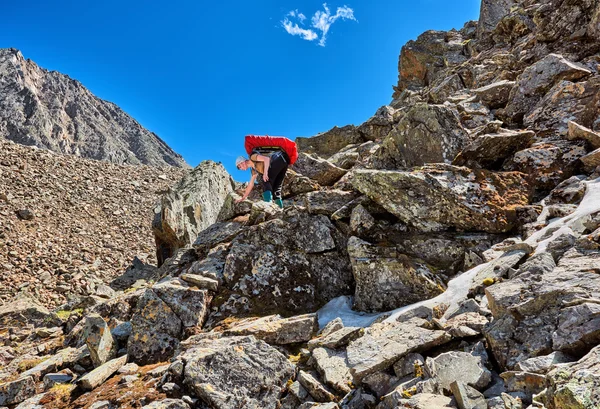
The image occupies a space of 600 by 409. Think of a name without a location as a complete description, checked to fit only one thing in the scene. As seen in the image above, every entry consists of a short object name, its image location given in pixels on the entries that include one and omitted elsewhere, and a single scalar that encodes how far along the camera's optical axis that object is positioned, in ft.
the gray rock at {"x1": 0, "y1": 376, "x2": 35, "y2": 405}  27.48
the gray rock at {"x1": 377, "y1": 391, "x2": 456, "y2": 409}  15.78
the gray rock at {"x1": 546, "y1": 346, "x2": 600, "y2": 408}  11.95
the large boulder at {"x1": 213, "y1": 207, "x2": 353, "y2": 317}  37.24
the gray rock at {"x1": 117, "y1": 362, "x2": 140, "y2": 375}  27.92
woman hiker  42.32
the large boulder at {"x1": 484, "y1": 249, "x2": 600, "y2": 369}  16.41
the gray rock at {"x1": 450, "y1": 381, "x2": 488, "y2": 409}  15.11
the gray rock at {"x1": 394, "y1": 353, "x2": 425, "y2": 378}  20.04
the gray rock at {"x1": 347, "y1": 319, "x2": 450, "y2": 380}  20.75
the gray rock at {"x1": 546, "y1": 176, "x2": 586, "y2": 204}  32.53
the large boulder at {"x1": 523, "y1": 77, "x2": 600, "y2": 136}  43.86
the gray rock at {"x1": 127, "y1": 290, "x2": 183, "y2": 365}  31.12
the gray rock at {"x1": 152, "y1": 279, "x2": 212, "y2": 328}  34.24
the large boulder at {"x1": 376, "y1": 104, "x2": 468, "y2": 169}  46.52
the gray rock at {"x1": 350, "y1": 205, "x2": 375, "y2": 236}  39.11
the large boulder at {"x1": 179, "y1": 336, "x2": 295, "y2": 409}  21.57
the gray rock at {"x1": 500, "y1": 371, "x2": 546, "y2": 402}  14.80
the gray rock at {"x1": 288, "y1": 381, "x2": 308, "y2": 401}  21.61
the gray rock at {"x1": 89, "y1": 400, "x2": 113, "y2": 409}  23.10
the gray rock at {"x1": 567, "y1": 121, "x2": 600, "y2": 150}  37.27
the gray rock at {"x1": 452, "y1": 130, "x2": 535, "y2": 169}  42.22
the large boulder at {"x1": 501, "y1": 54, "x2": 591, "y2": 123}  53.30
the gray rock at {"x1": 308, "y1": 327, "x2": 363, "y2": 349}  24.95
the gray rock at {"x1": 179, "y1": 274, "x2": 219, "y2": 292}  37.47
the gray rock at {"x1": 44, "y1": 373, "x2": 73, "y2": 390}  28.53
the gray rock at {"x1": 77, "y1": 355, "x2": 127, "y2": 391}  26.40
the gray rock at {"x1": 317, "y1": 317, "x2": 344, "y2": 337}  27.66
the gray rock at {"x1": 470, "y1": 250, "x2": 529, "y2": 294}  25.52
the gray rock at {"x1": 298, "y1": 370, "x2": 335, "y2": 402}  20.80
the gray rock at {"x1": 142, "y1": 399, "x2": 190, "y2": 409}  20.74
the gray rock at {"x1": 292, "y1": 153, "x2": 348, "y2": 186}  59.11
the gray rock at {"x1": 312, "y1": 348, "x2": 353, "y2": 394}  21.09
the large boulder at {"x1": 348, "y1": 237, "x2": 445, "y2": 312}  32.32
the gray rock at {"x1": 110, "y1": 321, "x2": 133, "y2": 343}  33.65
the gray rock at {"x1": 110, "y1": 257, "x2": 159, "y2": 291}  79.05
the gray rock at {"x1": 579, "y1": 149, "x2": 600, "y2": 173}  34.65
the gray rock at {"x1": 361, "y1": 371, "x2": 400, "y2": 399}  19.82
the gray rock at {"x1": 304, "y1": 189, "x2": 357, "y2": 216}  43.88
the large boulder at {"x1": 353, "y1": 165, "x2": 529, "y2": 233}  35.58
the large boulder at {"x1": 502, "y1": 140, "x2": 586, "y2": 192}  37.37
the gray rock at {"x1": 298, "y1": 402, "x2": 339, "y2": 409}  19.14
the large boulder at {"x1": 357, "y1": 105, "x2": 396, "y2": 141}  95.42
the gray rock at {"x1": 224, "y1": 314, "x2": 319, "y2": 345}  28.71
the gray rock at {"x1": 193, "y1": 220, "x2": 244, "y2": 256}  47.50
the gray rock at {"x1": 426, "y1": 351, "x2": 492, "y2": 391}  17.12
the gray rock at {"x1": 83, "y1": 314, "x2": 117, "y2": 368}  30.17
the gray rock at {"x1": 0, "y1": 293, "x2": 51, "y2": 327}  52.29
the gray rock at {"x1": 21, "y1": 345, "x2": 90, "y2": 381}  30.32
